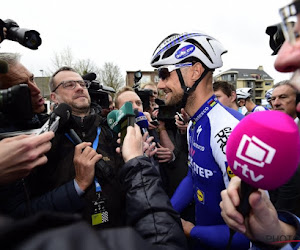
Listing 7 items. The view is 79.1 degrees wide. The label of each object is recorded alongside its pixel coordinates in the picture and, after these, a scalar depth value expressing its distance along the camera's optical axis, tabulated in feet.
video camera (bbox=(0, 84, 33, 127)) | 1.04
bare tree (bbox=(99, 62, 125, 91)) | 92.33
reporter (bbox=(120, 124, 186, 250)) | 0.90
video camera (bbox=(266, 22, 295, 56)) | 1.40
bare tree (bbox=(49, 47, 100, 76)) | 68.13
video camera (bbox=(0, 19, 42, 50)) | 1.58
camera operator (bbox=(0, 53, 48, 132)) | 1.47
